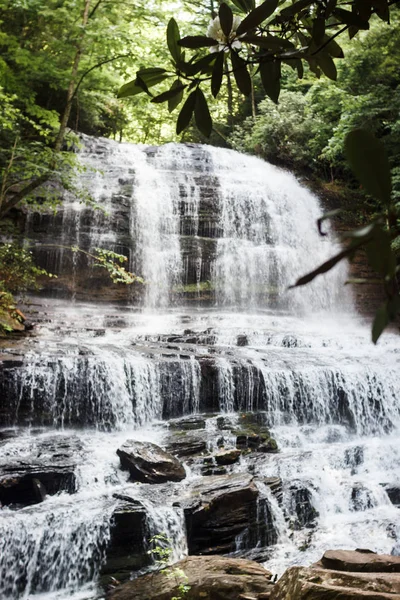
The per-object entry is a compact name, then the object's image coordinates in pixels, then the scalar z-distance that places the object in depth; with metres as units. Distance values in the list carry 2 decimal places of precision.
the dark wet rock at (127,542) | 4.98
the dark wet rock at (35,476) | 5.50
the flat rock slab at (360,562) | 3.94
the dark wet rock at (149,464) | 5.92
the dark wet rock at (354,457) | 6.95
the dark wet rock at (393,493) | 6.32
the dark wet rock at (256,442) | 6.94
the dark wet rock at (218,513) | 5.33
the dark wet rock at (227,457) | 6.46
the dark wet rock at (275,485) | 5.92
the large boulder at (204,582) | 3.85
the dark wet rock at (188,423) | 7.42
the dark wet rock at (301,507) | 5.93
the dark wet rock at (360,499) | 6.26
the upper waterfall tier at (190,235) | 13.74
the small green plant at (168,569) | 3.88
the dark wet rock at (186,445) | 6.59
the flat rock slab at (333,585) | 3.19
